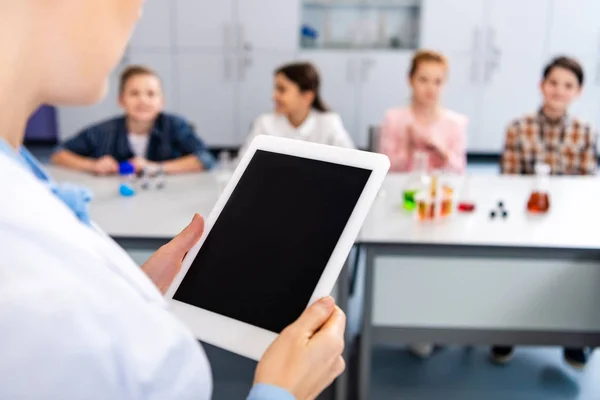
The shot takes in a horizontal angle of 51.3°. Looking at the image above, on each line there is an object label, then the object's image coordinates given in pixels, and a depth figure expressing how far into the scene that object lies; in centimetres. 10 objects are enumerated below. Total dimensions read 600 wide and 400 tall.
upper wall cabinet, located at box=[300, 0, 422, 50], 511
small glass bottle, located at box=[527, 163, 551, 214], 205
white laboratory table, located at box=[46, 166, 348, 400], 182
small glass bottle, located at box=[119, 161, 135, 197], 240
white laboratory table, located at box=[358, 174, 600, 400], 181
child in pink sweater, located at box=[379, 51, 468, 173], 284
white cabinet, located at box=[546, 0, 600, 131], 501
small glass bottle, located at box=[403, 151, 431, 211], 205
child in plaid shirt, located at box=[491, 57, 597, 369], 279
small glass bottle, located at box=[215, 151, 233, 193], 228
